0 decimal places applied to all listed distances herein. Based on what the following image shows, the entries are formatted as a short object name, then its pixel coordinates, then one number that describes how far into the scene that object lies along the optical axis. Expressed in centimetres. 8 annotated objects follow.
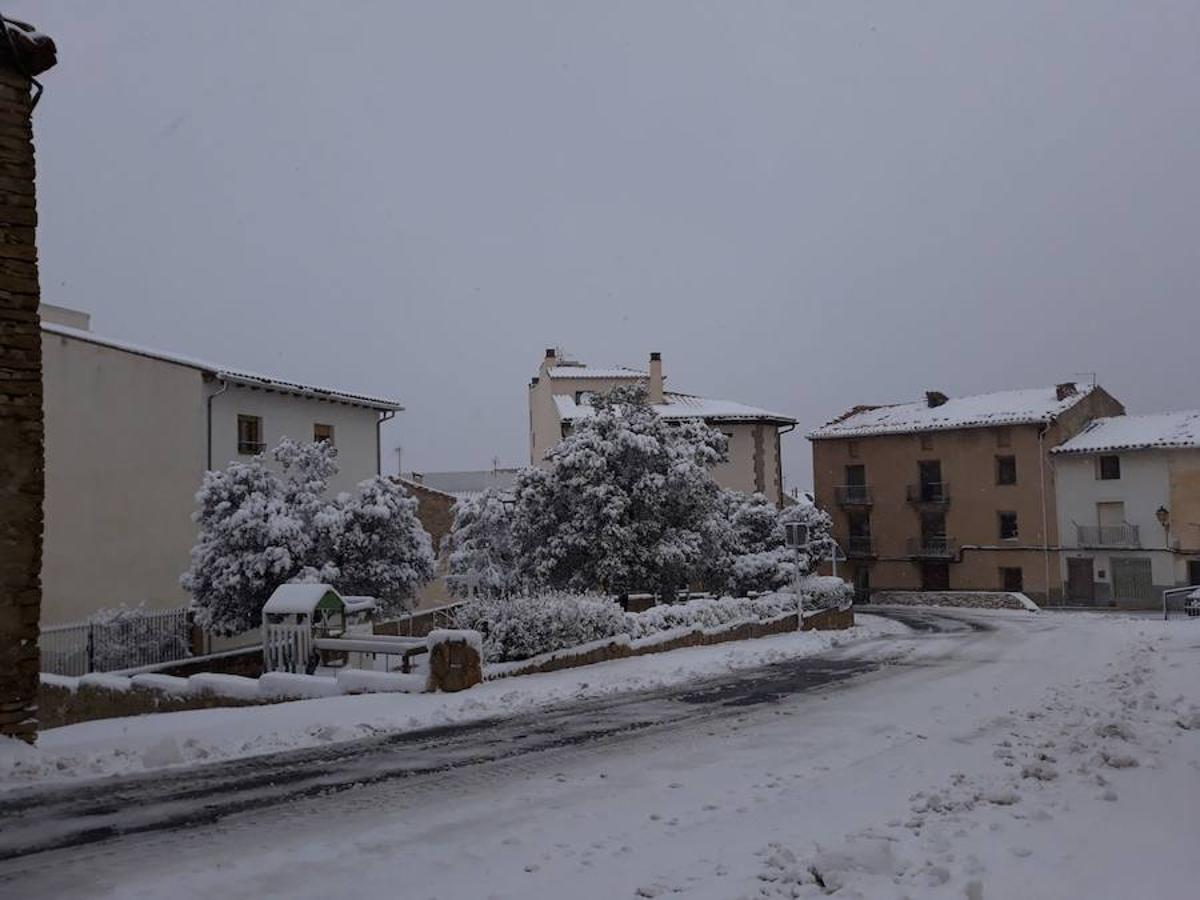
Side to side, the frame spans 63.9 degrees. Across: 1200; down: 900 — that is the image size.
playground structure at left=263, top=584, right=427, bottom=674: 1504
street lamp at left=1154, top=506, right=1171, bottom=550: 4242
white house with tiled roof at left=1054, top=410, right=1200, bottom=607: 4256
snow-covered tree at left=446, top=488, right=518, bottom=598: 2761
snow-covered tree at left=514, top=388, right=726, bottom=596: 2330
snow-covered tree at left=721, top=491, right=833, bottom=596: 3259
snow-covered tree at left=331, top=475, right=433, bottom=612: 2109
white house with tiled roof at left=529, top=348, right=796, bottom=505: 4609
